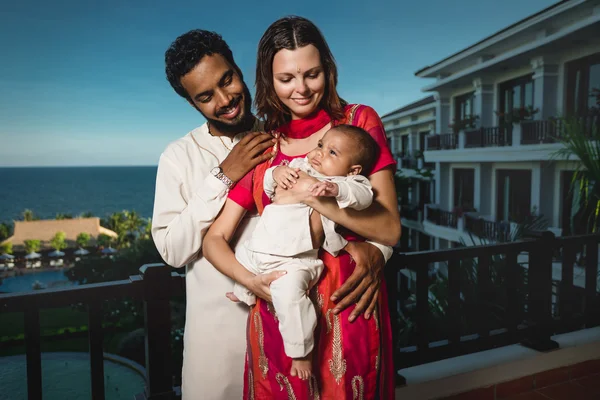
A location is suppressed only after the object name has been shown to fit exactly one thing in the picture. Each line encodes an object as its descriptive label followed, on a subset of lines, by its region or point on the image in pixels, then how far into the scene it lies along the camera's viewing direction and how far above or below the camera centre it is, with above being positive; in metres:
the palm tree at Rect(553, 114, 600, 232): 3.60 +0.17
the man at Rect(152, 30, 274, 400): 1.24 -0.05
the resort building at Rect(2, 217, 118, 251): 44.53 -4.83
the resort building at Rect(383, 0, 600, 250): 9.42 +1.47
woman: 1.11 -0.13
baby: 1.00 -0.12
